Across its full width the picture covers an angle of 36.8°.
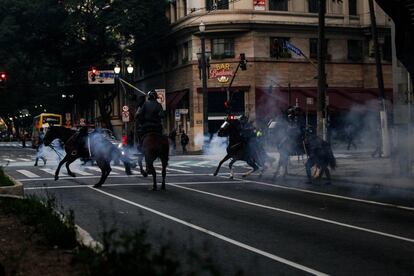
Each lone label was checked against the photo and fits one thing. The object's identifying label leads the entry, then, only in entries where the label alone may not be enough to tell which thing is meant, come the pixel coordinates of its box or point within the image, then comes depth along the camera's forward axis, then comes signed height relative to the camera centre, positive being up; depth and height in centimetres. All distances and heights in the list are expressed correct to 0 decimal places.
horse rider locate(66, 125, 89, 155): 1767 -23
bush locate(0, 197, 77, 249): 775 -123
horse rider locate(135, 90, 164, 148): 1615 +36
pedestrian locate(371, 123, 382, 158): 2531 -76
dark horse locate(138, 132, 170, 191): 1599 -49
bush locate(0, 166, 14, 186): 1373 -108
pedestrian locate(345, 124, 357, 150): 2991 -50
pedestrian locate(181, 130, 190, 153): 4373 -77
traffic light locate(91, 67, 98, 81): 3925 +363
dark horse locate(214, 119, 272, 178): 1945 -50
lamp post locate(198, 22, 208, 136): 3997 +306
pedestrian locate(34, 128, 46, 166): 2818 -87
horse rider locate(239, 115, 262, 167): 1964 -46
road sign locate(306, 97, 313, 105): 4124 +168
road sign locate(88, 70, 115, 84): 4072 +361
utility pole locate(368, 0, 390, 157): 2220 +57
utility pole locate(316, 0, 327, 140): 2202 +152
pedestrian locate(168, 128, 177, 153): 4522 -40
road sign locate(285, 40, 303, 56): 2728 +348
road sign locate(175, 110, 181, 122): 4477 +108
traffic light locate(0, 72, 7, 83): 3736 +342
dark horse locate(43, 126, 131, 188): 1722 -43
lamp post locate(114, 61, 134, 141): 3960 +153
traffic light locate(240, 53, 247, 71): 4009 +423
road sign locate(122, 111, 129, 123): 4166 +99
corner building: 4569 +530
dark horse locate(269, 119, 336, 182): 1714 -58
